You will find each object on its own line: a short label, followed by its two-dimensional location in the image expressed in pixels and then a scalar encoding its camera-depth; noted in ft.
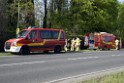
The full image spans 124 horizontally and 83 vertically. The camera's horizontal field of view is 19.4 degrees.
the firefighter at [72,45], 129.37
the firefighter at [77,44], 130.00
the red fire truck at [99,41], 146.34
